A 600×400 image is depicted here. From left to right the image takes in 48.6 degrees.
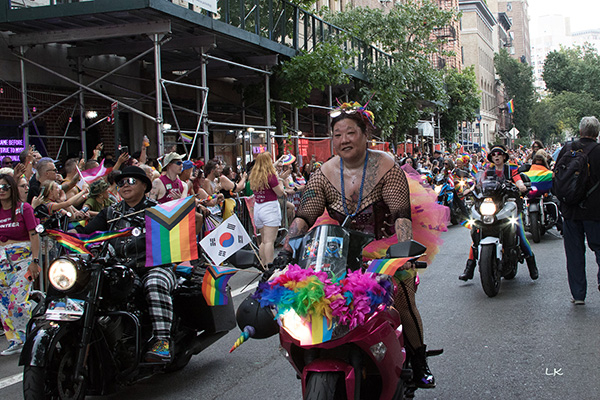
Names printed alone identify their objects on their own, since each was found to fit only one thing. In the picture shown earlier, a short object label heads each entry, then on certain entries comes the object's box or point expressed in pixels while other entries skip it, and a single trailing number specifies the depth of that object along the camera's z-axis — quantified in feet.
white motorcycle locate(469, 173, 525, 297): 26.37
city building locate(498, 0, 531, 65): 410.93
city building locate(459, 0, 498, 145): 251.19
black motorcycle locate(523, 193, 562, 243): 40.60
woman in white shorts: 32.99
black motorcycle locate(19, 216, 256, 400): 13.96
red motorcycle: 10.63
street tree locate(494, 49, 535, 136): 273.54
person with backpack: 22.52
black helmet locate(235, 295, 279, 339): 11.41
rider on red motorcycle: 14.17
